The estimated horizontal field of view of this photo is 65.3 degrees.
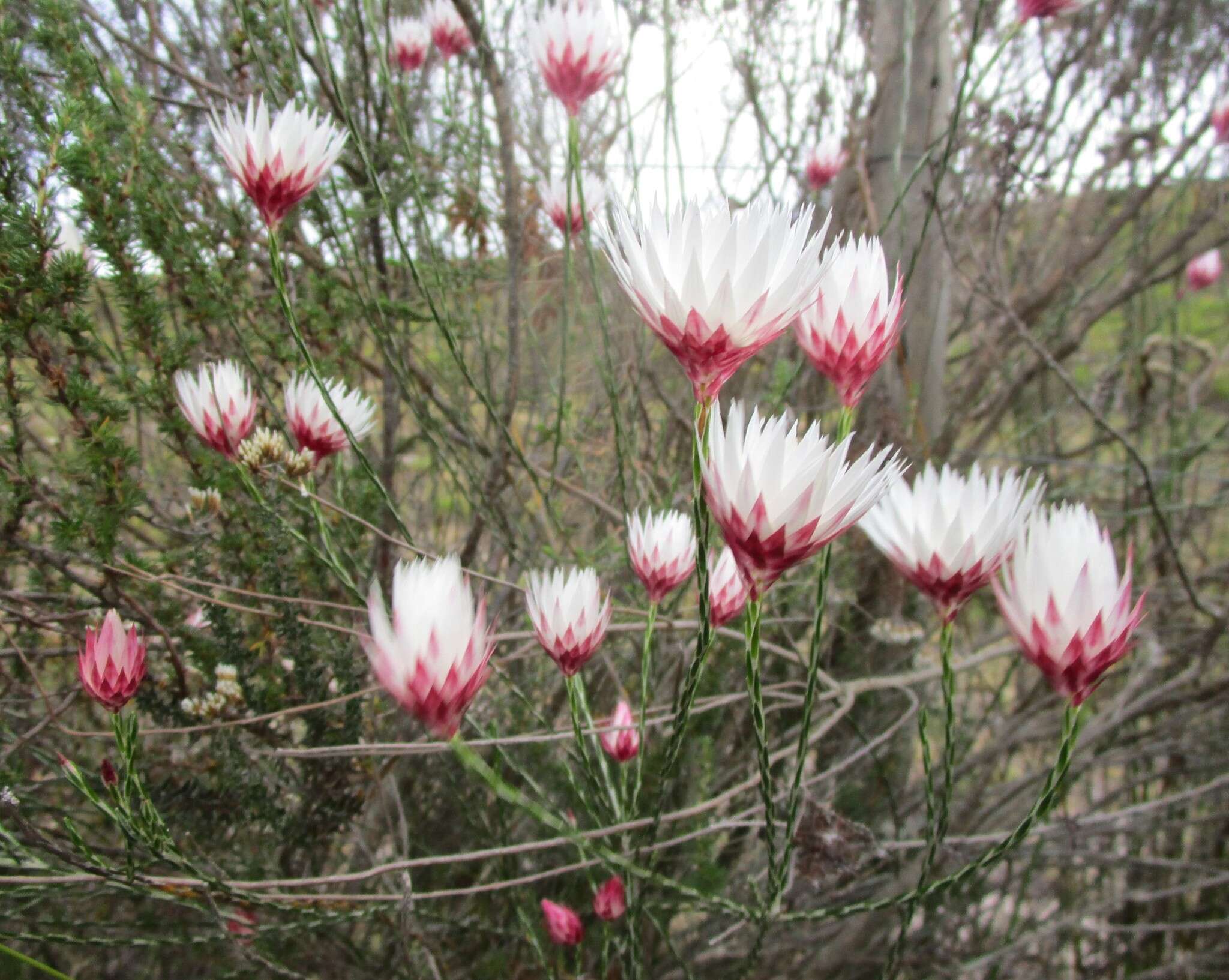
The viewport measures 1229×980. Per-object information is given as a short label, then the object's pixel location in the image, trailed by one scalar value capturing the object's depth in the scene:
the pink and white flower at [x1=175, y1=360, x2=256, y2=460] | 0.19
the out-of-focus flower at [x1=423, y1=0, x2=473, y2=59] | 0.30
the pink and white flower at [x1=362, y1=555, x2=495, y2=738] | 0.12
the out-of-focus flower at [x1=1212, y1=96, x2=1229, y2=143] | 0.36
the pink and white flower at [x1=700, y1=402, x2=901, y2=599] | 0.12
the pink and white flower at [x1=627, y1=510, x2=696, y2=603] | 0.19
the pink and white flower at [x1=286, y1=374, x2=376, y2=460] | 0.20
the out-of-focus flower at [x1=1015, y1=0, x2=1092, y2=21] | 0.24
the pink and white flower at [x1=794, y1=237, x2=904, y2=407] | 0.14
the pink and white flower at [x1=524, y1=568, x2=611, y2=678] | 0.16
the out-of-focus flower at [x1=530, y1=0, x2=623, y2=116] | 0.22
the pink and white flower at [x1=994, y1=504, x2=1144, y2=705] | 0.13
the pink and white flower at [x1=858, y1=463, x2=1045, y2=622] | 0.14
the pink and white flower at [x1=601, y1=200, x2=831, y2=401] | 0.12
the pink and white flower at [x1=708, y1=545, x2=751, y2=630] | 0.18
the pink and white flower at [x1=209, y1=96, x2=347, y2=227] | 0.18
